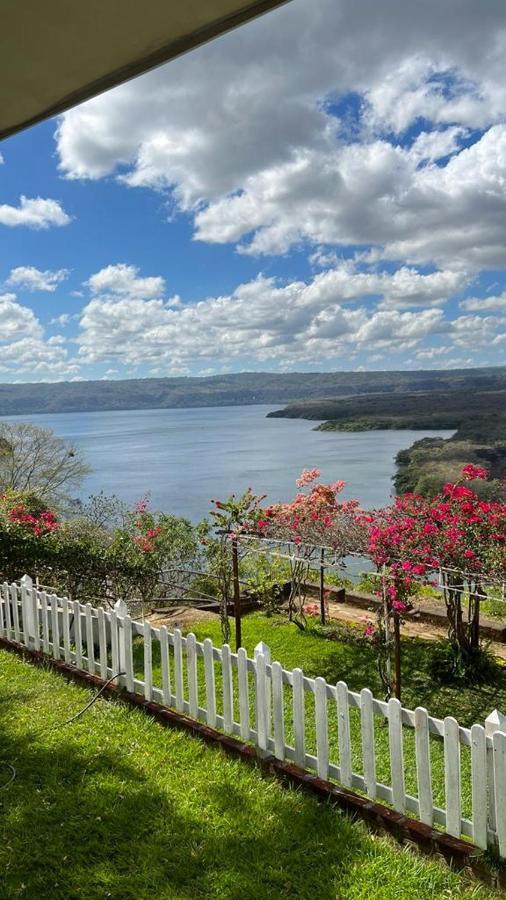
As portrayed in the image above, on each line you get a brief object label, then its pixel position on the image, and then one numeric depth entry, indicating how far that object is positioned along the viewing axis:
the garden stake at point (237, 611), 5.70
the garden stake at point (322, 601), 7.68
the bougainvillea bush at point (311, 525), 6.42
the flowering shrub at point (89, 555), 7.64
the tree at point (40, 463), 25.18
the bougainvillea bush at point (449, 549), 5.51
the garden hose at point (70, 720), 3.16
